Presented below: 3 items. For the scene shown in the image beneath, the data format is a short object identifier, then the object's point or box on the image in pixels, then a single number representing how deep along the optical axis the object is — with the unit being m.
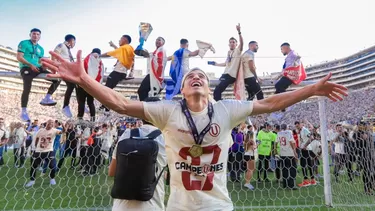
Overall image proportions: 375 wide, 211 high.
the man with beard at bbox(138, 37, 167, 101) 5.38
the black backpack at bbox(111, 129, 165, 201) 2.59
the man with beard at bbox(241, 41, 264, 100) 5.66
